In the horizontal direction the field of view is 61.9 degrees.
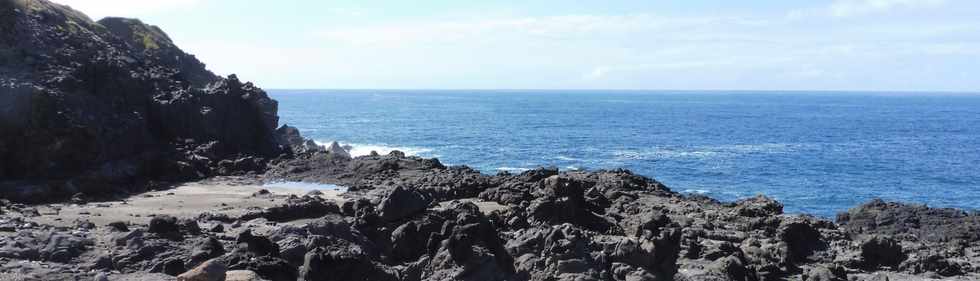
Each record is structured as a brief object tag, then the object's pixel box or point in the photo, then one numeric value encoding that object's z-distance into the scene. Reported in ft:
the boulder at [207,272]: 63.93
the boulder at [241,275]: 65.72
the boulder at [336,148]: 297.74
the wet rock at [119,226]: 99.80
